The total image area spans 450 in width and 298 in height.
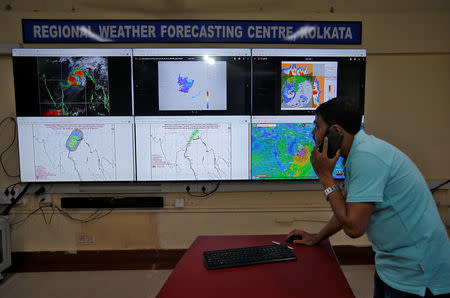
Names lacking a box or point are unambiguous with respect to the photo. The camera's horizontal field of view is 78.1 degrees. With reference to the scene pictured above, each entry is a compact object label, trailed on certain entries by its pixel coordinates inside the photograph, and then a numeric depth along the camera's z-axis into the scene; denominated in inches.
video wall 105.4
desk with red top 42.5
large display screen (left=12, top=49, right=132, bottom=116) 105.0
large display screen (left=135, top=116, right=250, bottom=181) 106.8
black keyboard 50.1
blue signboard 105.6
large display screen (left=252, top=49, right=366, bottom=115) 106.8
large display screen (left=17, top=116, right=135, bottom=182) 106.0
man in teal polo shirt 43.3
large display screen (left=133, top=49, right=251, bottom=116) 105.3
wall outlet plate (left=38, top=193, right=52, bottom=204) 110.5
